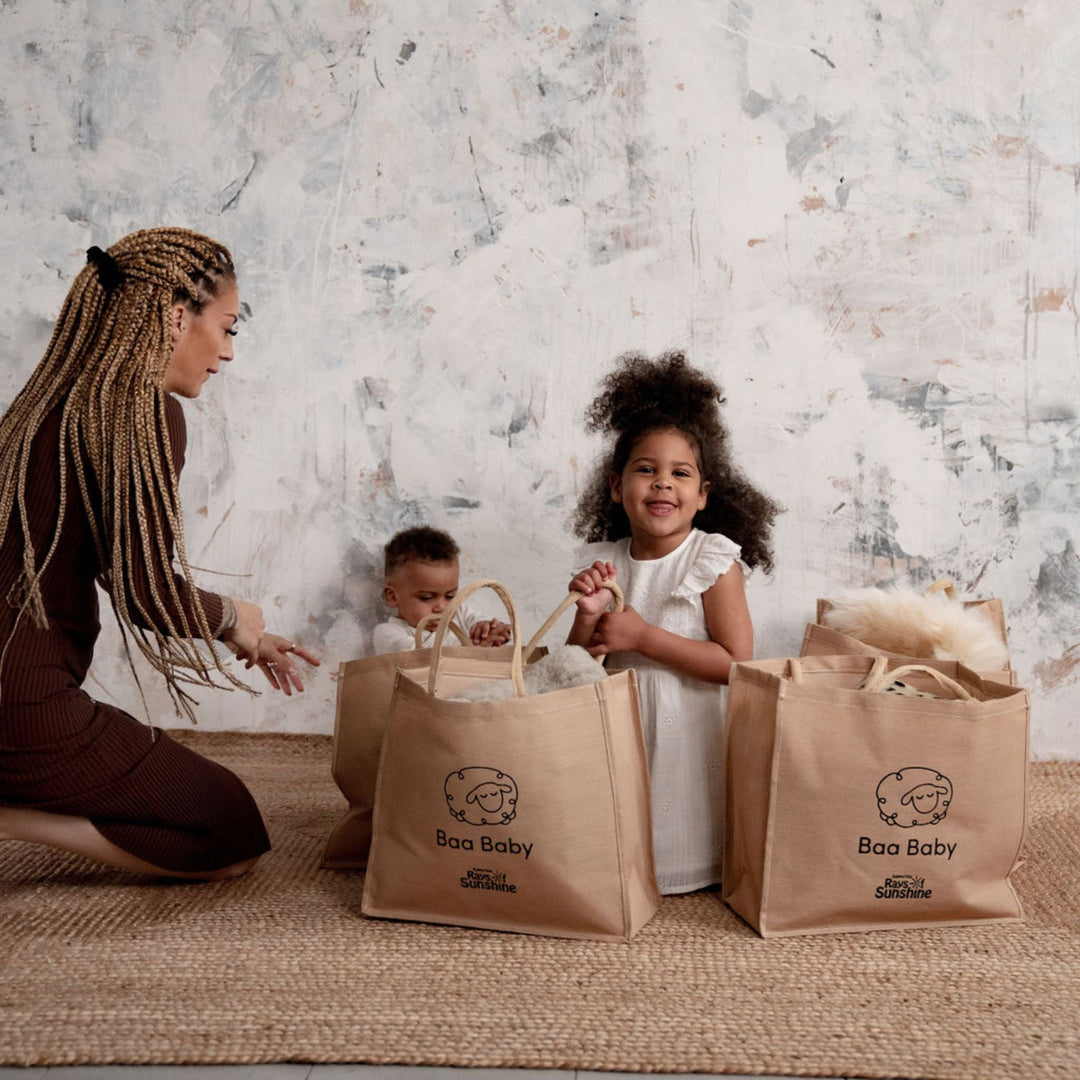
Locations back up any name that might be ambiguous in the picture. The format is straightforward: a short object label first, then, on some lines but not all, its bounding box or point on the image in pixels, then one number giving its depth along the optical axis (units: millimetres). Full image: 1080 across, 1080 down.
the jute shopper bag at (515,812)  1377
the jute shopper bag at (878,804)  1408
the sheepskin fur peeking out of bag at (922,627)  1723
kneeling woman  1522
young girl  1688
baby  2436
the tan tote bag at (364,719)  1669
